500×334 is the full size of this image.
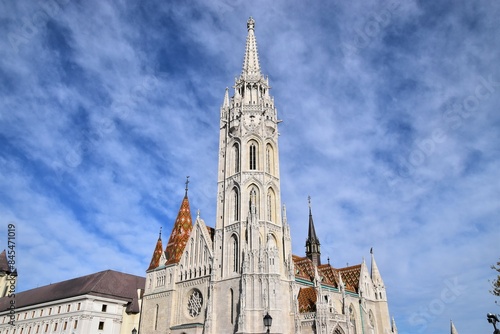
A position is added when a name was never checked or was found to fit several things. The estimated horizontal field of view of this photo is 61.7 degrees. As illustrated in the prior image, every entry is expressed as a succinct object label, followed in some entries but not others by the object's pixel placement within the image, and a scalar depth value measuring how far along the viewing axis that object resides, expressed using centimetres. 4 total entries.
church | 3744
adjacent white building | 4741
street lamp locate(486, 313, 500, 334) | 1970
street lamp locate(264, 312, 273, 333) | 1778
